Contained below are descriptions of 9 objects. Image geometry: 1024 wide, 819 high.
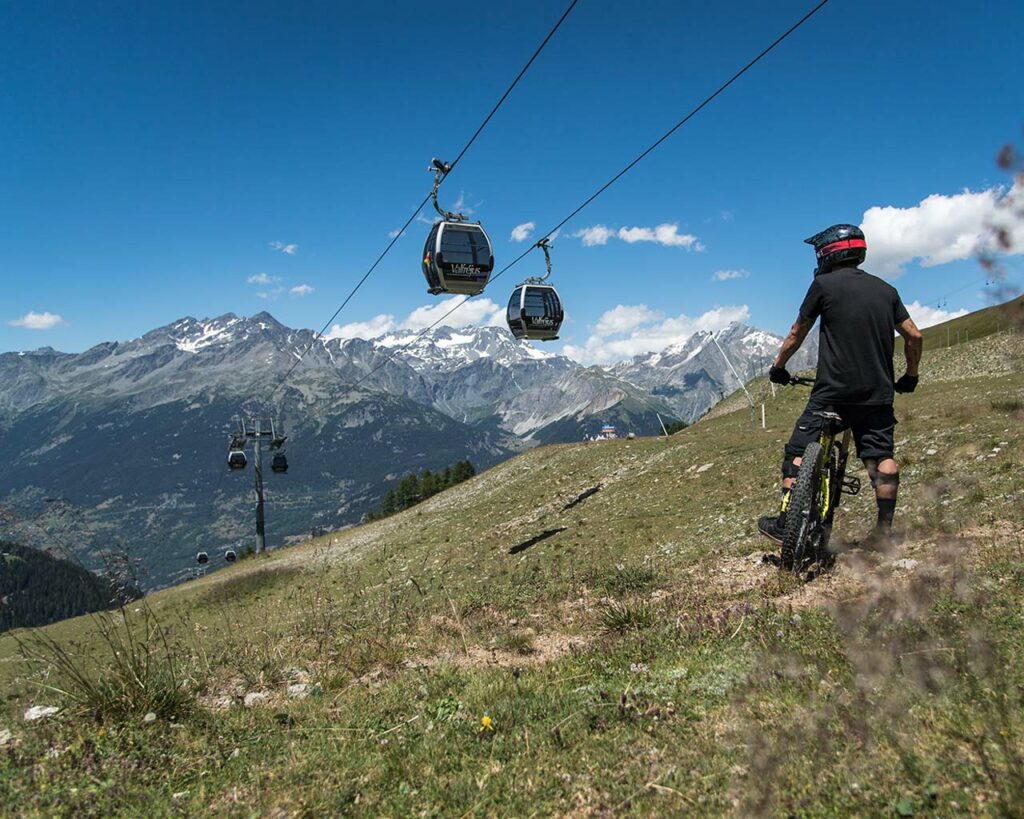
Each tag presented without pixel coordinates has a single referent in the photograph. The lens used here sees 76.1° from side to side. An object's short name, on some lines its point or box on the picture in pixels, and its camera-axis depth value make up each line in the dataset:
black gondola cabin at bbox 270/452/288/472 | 48.39
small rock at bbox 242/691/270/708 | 6.02
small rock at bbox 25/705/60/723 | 5.59
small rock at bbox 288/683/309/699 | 6.12
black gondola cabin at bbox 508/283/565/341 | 30.08
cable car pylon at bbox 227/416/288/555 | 48.78
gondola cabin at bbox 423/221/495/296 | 24.31
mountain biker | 6.86
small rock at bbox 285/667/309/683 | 6.62
